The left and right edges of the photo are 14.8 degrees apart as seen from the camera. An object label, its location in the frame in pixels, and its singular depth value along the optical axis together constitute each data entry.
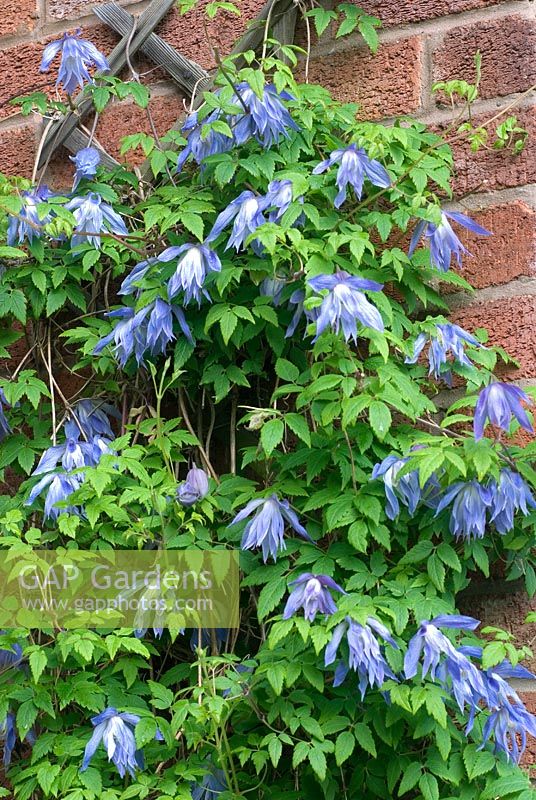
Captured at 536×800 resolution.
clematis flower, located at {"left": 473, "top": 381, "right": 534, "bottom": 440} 3.06
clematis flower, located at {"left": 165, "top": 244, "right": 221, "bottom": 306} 3.51
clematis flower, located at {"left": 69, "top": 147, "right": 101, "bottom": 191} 4.05
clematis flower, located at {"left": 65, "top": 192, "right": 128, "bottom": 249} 3.86
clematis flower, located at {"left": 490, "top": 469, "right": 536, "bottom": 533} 3.21
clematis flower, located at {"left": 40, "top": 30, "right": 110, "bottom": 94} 4.02
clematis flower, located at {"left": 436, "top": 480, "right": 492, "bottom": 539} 3.22
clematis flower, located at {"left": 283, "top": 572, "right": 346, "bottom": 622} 3.10
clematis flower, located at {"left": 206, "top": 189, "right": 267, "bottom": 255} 3.50
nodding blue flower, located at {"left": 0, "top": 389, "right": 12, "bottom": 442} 3.91
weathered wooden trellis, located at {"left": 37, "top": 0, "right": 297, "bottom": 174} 4.02
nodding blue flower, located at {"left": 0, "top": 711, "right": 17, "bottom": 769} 3.53
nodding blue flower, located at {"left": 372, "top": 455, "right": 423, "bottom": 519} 3.25
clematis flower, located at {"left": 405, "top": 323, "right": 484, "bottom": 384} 3.49
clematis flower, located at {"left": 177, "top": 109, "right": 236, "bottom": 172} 3.74
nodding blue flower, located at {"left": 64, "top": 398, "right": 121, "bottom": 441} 3.87
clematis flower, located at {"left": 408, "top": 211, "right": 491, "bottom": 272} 3.55
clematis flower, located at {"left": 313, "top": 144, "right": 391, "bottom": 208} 3.53
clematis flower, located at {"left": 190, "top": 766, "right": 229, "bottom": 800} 3.36
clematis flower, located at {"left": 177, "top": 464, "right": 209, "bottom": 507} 3.50
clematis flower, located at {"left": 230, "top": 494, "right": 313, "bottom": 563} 3.29
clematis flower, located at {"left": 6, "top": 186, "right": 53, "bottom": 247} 3.92
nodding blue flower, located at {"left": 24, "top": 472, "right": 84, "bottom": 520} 3.59
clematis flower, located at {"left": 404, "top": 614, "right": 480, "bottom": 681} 3.03
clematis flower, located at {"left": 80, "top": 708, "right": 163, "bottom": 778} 3.26
